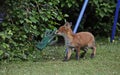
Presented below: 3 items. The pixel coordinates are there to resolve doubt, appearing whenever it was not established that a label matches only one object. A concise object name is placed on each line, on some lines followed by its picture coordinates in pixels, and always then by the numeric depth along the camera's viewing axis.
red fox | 11.74
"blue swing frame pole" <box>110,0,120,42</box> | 14.53
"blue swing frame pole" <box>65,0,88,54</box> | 13.01
